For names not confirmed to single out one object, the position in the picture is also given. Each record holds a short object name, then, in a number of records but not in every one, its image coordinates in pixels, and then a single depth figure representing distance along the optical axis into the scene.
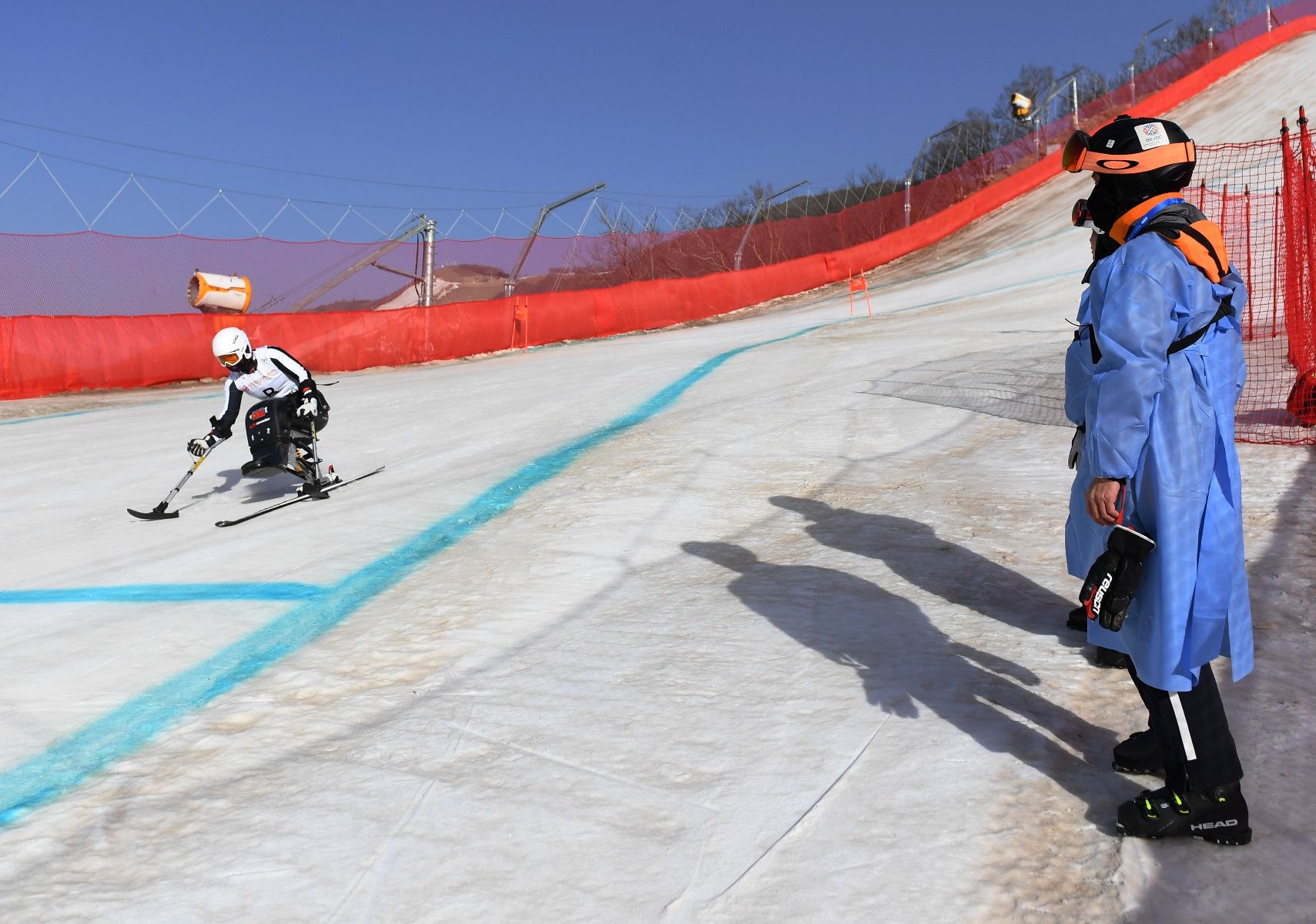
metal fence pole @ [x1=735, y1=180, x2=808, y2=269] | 32.34
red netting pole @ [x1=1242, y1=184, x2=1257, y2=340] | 11.54
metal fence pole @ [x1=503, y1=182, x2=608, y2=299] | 26.23
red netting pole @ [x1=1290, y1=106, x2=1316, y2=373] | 9.00
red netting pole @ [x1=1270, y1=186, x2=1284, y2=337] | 10.84
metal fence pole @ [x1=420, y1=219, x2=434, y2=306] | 24.16
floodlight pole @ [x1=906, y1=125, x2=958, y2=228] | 36.82
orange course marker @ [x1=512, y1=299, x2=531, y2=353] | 23.69
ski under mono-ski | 8.68
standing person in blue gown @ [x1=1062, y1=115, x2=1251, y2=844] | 2.89
